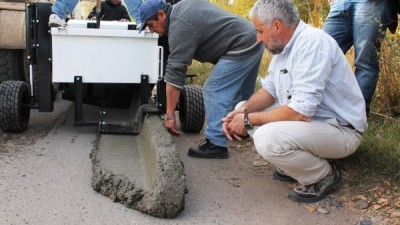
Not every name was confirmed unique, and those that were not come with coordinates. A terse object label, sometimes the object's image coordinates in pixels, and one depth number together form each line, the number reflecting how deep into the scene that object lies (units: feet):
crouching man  10.37
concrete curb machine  15.14
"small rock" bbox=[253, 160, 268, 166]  14.26
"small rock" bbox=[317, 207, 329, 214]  10.98
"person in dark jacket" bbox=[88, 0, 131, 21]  26.04
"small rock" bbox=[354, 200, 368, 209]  11.11
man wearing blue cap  13.41
